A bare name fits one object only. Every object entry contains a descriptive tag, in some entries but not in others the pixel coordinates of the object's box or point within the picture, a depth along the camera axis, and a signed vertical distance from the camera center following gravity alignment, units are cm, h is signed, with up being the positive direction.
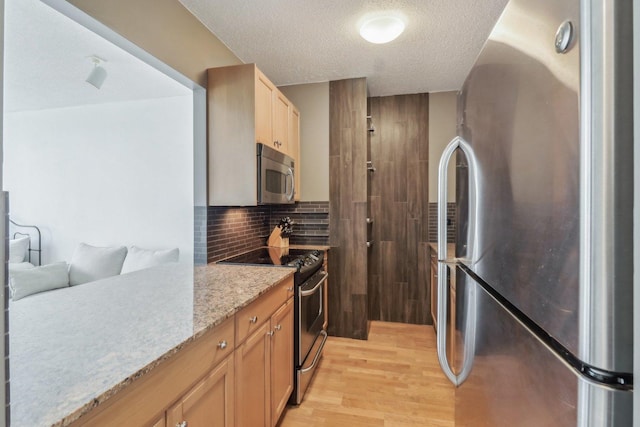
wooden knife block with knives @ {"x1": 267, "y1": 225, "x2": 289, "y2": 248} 304 -28
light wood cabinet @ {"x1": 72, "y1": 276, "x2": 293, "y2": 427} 76 -58
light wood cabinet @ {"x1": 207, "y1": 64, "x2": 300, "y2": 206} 209 +58
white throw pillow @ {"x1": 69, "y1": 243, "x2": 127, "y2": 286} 292 -51
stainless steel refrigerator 43 -1
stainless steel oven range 196 -67
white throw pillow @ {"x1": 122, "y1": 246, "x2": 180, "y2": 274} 283 -45
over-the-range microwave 214 +29
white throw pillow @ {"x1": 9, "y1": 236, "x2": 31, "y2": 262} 335 -41
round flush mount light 203 +129
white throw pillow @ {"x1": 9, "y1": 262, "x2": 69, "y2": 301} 244 -59
